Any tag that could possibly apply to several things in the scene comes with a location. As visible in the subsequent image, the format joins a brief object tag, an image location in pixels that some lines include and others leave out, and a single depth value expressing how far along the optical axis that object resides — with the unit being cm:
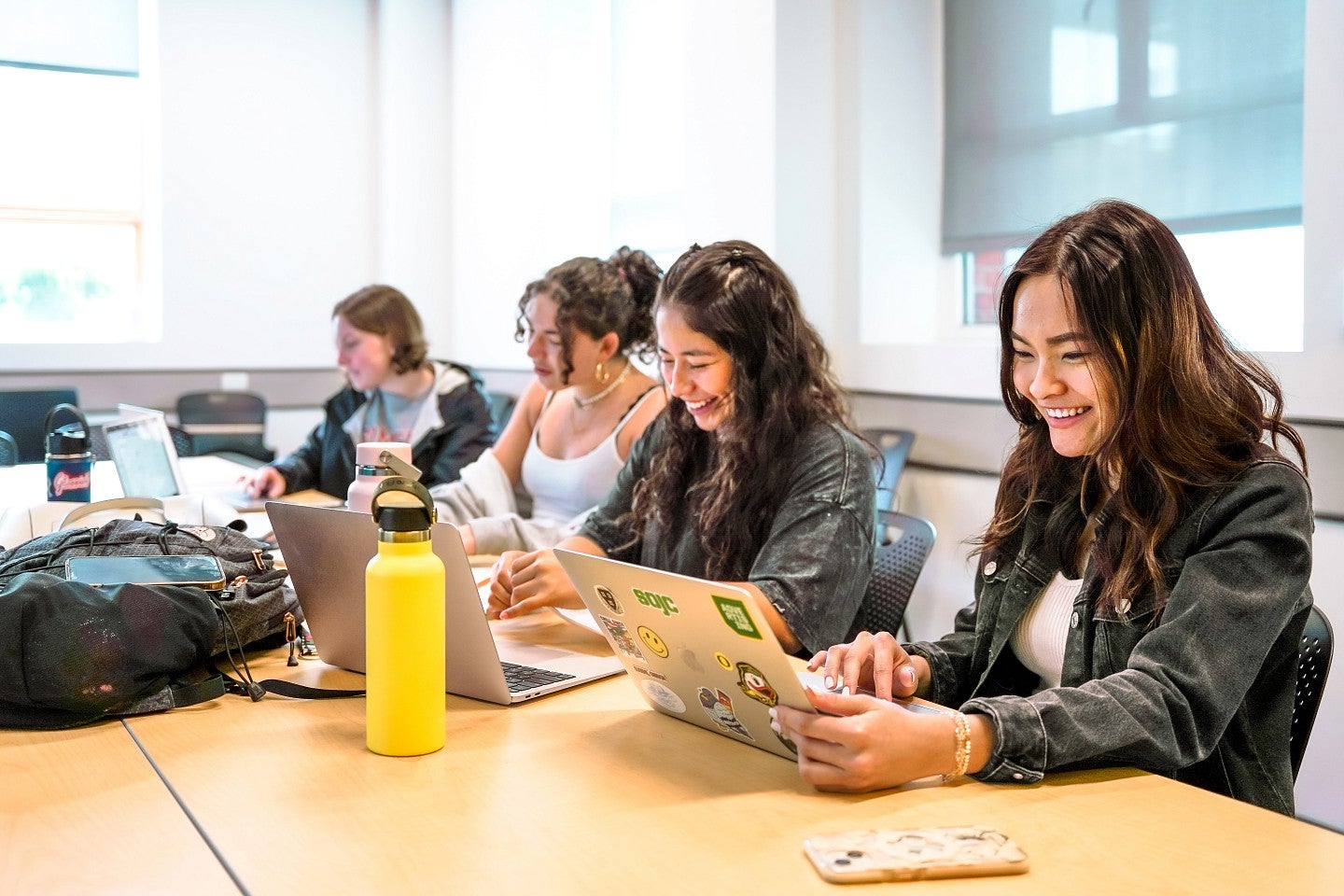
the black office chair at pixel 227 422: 554
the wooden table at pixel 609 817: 95
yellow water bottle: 118
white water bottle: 203
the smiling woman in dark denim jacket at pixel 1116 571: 116
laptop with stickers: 111
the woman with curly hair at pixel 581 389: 284
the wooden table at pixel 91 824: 96
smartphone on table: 94
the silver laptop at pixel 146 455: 274
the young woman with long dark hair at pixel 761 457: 180
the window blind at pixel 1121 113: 269
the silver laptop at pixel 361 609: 133
